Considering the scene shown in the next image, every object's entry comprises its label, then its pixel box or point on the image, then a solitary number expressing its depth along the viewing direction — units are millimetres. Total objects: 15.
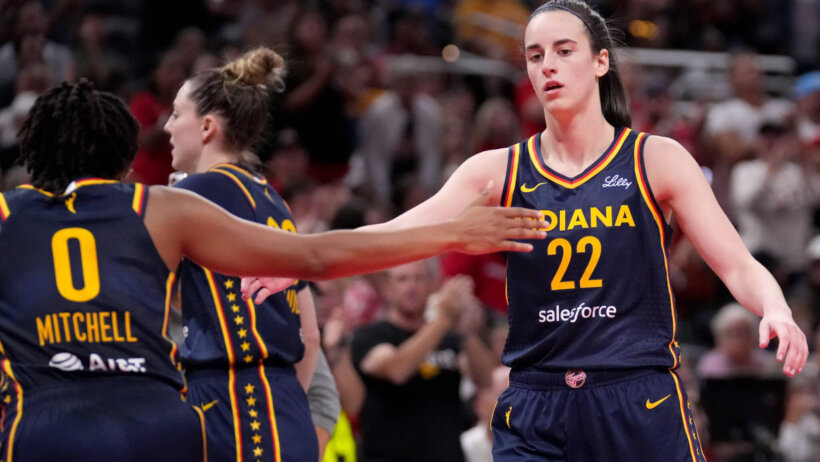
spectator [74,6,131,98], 19344
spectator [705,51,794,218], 23453
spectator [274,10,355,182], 21516
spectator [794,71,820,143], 24875
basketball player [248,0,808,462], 8281
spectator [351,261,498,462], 14734
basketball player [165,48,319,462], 9359
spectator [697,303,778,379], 18891
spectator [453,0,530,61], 32234
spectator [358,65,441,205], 23734
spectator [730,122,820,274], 22344
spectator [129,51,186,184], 18922
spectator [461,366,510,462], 15773
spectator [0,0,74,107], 19469
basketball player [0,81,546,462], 6875
